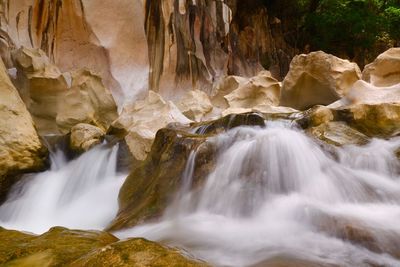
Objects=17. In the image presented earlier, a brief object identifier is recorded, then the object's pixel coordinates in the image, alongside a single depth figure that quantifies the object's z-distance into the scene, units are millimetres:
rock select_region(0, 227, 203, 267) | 2037
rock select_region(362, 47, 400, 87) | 7293
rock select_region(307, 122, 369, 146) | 5051
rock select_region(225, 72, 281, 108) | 10539
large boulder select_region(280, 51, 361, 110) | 8117
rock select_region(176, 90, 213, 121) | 9781
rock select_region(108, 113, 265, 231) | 4246
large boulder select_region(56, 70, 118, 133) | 8469
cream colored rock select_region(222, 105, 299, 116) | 7971
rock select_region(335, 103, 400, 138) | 5477
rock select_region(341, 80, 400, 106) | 6083
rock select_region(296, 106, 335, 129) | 5473
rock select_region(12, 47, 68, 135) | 8164
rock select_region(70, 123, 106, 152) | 6859
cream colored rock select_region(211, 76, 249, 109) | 12102
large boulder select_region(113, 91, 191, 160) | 6359
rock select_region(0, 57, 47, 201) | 5566
